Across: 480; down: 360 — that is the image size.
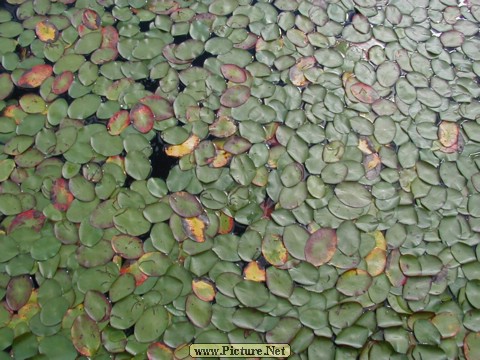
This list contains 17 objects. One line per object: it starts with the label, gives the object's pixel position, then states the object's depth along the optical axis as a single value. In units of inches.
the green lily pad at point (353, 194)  56.8
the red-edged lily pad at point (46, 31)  67.4
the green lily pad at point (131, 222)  54.9
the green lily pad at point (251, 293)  52.1
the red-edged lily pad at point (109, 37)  66.8
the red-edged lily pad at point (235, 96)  62.8
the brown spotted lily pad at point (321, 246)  54.0
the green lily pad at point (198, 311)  51.4
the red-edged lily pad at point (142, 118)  61.1
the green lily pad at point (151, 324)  50.5
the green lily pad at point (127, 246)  53.9
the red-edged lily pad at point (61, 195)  56.2
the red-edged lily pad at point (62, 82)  63.6
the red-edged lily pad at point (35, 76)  64.3
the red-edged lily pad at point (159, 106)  62.0
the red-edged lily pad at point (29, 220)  55.1
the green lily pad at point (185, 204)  56.1
